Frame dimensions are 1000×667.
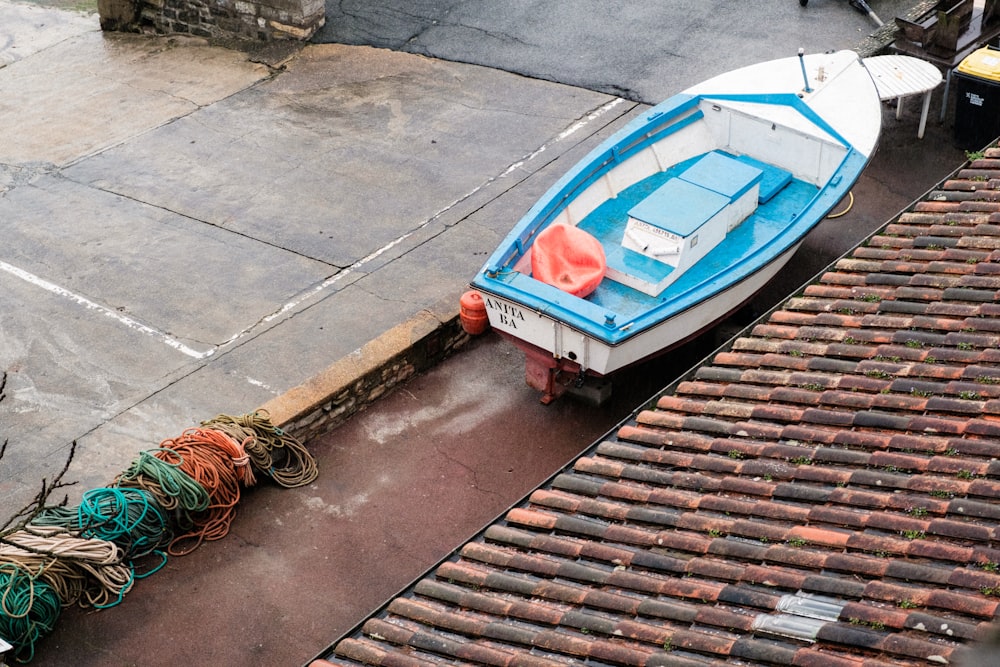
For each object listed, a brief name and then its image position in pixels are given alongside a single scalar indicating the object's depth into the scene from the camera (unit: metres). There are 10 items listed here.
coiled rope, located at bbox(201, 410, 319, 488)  9.93
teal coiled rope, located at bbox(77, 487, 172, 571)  9.20
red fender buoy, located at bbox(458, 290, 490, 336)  11.23
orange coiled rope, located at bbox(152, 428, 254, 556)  9.66
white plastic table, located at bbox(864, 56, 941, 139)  13.57
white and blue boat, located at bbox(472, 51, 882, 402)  10.25
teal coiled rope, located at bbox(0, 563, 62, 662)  8.50
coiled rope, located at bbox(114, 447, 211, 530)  9.45
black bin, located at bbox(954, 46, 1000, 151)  13.32
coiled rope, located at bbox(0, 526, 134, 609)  8.82
